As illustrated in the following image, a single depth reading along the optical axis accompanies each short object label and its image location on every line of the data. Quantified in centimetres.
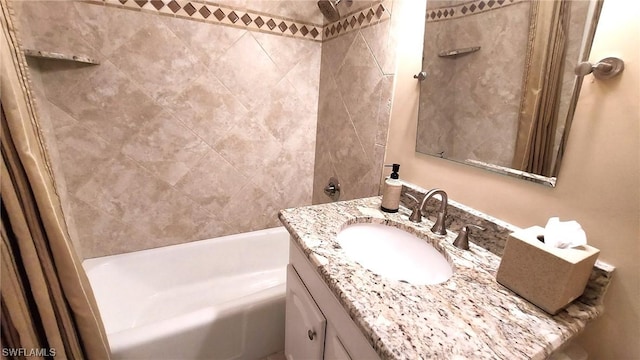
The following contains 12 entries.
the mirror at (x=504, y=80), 64
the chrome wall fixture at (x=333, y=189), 161
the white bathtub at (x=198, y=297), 102
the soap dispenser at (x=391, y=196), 101
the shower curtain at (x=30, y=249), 56
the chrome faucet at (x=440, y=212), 85
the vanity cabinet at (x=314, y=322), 62
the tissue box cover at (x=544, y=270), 52
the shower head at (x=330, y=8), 138
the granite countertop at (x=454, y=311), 46
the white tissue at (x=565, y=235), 56
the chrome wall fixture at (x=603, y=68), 56
